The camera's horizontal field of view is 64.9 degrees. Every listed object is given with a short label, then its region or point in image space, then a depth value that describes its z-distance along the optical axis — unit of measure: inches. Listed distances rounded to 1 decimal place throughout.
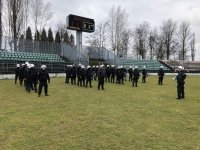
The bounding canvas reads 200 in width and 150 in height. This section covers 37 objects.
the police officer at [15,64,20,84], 544.1
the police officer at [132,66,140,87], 575.1
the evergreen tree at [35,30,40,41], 1125.0
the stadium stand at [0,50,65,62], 776.5
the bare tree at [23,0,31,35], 1002.8
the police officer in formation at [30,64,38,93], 429.3
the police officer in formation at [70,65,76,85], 579.5
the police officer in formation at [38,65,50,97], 386.7
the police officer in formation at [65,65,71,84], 601.0
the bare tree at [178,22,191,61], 1680.1
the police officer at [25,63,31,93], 435.8
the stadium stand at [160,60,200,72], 1252.5
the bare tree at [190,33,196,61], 1852.0
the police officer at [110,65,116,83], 652.7
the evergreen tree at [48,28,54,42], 1606.1
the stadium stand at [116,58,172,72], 1106.4
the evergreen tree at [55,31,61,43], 1637.9
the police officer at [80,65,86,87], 542.8
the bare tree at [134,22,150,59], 1581.4
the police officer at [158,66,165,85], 631.6
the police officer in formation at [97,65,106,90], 496.2
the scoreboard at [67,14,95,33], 854.9
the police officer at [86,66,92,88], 532.8
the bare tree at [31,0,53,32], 1066.0
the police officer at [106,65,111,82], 655.6
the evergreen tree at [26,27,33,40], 1208.9
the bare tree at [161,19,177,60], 1602.4
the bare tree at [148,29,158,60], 1645.3
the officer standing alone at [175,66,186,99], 387.3
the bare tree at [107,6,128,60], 1287.8
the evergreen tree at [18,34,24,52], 827.7
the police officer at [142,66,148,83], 672.3
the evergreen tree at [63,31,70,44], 1638.1
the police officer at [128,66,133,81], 693.9
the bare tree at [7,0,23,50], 933.8
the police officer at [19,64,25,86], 508.0
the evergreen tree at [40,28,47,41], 1435.6
